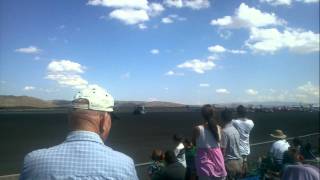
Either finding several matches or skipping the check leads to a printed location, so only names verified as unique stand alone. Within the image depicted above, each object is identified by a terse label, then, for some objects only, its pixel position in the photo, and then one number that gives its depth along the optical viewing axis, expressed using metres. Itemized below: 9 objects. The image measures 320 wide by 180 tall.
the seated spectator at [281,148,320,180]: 2.99
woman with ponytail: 4.33
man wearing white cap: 1.71
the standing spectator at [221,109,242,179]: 4.83
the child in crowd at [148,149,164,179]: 5.63
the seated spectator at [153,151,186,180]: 4.93
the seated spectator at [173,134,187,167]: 5.42
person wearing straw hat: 5.41
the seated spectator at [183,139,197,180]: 5.09
